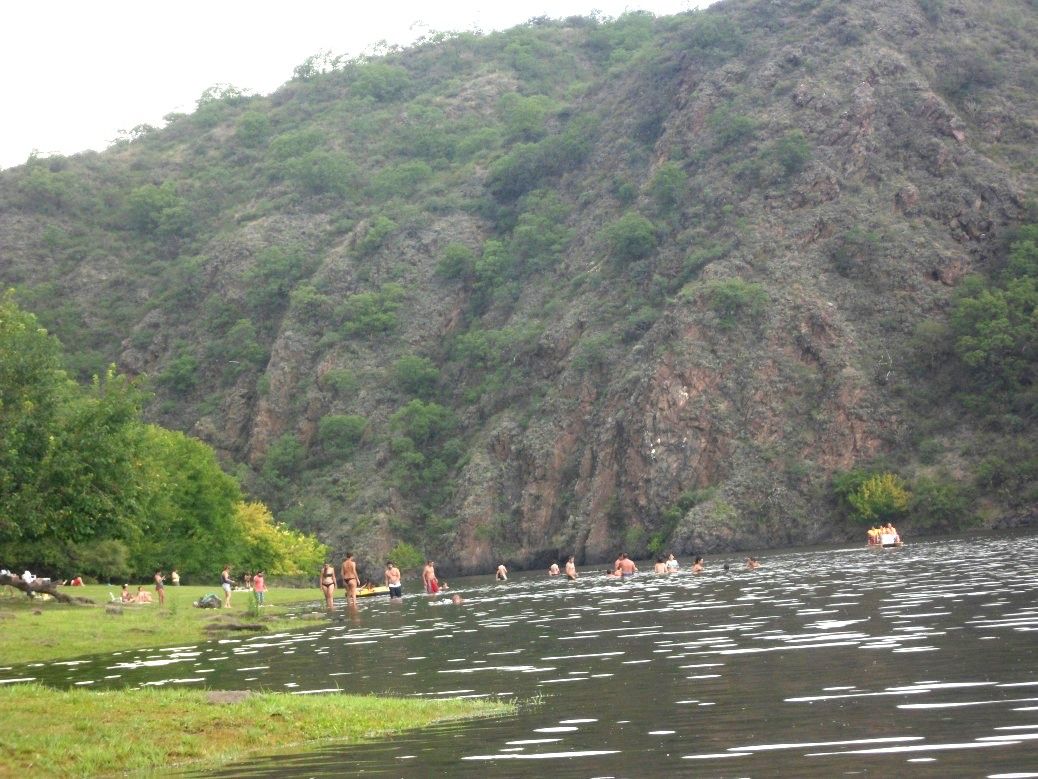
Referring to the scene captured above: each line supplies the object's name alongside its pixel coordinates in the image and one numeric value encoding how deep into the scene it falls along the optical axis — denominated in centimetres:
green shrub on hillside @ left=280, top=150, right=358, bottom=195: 16800
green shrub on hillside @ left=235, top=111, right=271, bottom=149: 19525
